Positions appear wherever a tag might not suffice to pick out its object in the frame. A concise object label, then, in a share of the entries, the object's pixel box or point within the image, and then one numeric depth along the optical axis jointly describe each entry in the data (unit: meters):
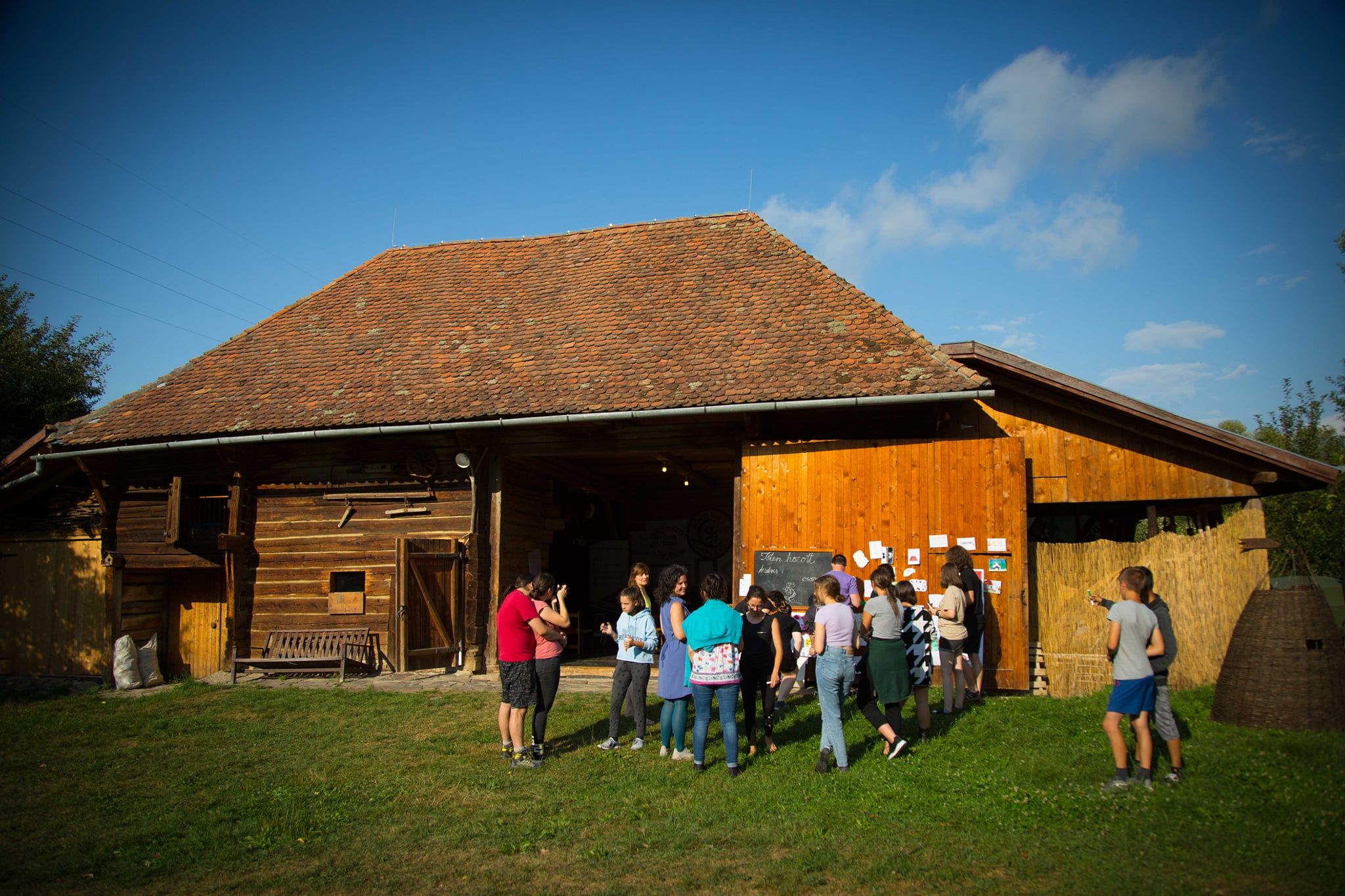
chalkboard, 10.45
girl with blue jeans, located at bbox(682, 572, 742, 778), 6.68
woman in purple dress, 7.16
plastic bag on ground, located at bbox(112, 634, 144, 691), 12.40
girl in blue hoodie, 7.68
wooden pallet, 9.84
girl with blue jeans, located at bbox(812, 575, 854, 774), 6.70
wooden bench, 12.17
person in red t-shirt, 7.17
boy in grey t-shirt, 5.83
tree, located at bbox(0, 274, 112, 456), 20.59
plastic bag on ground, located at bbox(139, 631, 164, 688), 12.71
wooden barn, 10.52
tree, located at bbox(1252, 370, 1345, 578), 20.38
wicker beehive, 7.02
